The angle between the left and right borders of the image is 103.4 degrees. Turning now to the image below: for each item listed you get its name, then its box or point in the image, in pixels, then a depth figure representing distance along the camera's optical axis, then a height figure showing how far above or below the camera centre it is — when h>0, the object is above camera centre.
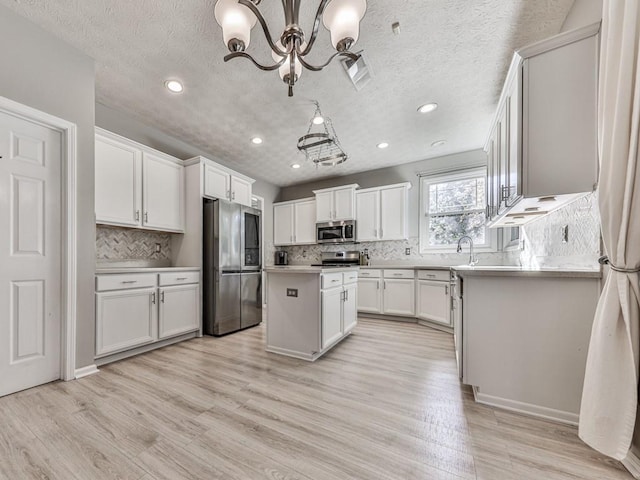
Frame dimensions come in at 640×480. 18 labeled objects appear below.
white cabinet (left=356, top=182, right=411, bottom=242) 4.39 +0.48
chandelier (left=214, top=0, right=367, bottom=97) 1.34 +1.17
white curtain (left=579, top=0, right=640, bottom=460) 1.09 -0.02
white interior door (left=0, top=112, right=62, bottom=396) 1.79 -0.11
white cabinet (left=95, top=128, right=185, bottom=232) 2.62 +0.63
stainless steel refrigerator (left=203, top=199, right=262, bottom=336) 3.29 -0.43
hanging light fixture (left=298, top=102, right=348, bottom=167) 2.48 +1.03
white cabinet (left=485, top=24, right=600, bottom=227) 1.41 +0.71
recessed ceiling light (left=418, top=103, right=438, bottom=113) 2.82 +1.50
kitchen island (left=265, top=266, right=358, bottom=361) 2.43 -0.72
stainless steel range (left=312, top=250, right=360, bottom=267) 4.90 -0.37
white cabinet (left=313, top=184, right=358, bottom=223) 4.77 +0.70
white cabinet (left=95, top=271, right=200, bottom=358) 2.33 -0.73
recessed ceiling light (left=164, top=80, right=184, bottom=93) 2.46 +1.53
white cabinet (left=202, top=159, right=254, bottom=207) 3.42 +0.82
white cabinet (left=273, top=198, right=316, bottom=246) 5.33 +0.37
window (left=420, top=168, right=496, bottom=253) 4.05 +0.48
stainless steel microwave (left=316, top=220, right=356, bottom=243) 4.75 +0.15
